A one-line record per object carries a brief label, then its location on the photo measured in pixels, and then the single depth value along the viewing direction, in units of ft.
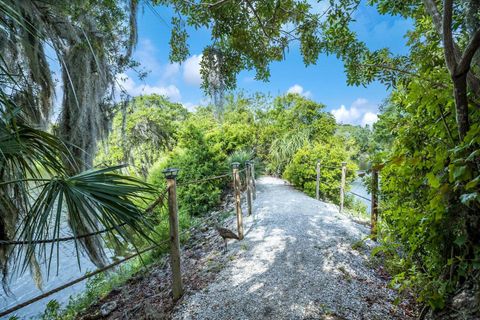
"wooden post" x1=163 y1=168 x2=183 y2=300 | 8.02
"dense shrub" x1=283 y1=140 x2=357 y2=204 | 22.50
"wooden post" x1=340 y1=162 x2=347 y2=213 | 16.05
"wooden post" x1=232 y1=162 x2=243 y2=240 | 11.97
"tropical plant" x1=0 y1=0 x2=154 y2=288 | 4.08
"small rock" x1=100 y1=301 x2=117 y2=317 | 8.82
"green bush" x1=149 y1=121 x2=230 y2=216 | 20.97
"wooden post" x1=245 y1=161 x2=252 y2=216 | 15.24
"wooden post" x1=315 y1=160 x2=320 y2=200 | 20.19
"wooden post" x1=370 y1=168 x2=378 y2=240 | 10.76
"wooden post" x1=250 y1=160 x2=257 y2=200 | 20.82
